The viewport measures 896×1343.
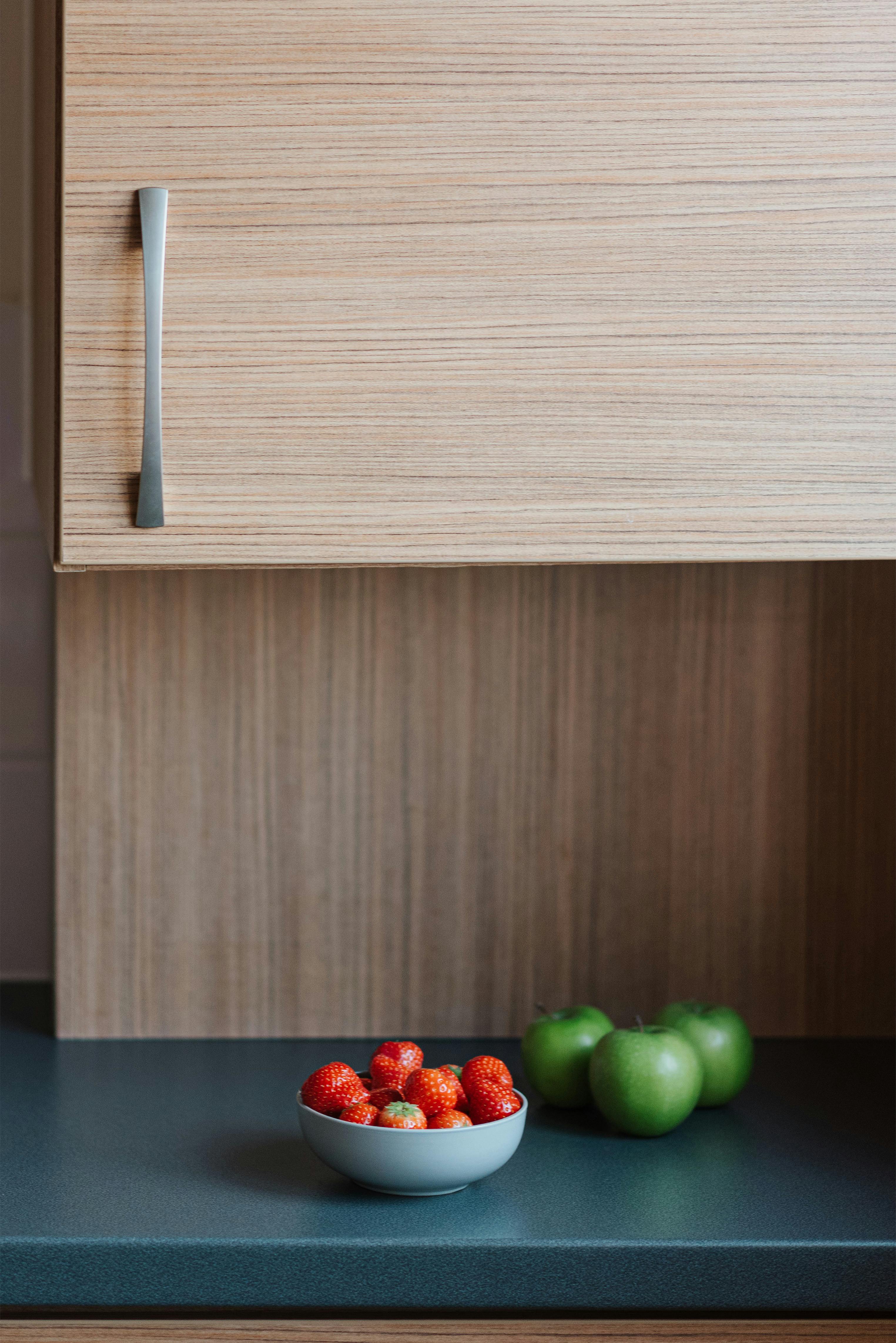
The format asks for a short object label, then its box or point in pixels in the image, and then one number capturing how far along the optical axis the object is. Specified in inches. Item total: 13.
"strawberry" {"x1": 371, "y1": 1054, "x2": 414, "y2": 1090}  67.1
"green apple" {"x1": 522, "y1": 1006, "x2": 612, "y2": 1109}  70.7
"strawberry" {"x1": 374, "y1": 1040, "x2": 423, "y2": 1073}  68.3
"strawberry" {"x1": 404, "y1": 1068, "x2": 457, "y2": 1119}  65.6
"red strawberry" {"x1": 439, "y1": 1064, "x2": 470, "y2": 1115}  66.0
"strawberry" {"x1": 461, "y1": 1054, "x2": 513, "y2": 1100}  66.5
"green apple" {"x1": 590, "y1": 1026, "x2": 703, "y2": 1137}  68.5
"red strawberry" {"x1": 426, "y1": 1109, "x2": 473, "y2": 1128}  65.0
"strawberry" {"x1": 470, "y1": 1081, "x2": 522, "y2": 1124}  65.7
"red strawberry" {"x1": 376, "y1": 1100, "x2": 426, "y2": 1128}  64.9
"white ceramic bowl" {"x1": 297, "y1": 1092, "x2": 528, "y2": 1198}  64.6
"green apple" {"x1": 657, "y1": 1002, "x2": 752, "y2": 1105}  71.0
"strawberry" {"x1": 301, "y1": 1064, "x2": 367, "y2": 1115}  65.9
